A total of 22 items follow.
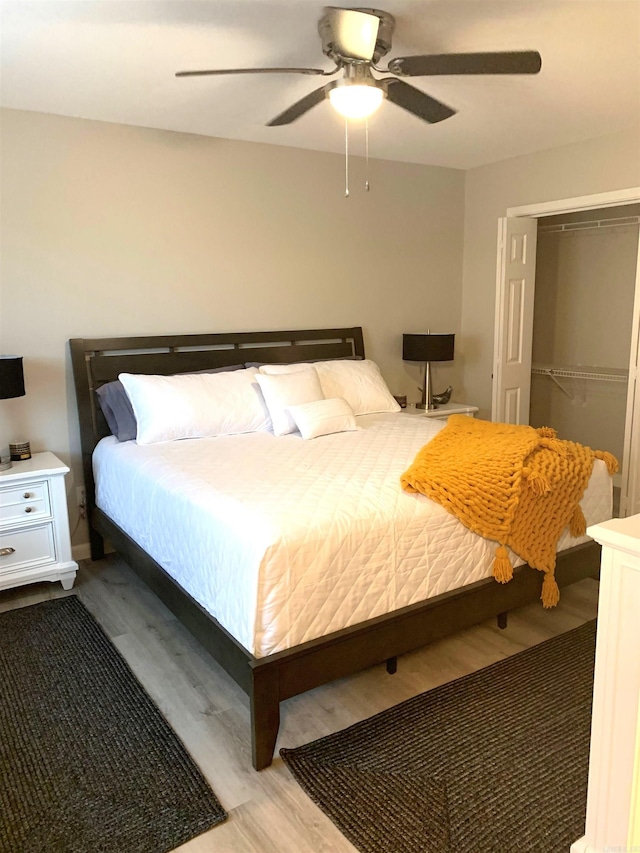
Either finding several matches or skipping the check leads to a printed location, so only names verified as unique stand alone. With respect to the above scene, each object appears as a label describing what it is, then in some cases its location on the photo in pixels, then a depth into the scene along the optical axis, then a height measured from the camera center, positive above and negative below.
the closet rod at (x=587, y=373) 4.81 -0.47
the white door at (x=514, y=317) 4.46 -0.03
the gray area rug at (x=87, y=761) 1.78 -1.40
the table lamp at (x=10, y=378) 3.03 -0.27
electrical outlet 3.67 -1.02
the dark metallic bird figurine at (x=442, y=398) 4.85 -0.63
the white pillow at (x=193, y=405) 3.30 -0.46
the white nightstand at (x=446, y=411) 4.54 -0.69
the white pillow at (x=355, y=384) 3.90 -0.42
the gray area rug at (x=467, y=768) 1.77 -1.41
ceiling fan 2.09 +0.83
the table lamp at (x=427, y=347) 4.55 -0.23
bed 2.00 -0.85
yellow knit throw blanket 2.42 -0.67
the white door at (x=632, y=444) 3.88 -0.80
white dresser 1.22 -0.78
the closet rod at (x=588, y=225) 4.74 +0.67
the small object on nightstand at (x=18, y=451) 3.30 -0.67
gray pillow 3.37 -0.49
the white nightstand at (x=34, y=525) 3.06 -1.00
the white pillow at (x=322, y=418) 3.38 -0.54
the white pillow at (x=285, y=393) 3.47 -0.42
